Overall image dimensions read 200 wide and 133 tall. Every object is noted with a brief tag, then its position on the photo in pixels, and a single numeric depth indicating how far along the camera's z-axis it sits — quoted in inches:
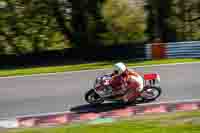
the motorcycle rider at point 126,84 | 640.4
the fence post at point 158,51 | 987.3
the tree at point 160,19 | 1232.8
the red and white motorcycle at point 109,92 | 649.0
